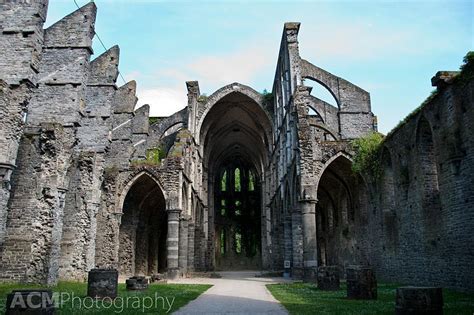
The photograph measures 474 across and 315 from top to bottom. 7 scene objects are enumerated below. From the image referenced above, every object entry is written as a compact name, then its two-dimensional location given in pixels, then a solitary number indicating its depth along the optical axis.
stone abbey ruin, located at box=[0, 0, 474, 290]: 11.79
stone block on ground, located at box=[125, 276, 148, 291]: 12.02
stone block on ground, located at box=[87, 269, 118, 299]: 9.30
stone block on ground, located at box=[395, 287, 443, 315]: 5.91
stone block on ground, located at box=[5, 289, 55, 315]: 5.30
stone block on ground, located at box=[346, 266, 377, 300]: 9.01
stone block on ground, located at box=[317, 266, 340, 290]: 11.59
